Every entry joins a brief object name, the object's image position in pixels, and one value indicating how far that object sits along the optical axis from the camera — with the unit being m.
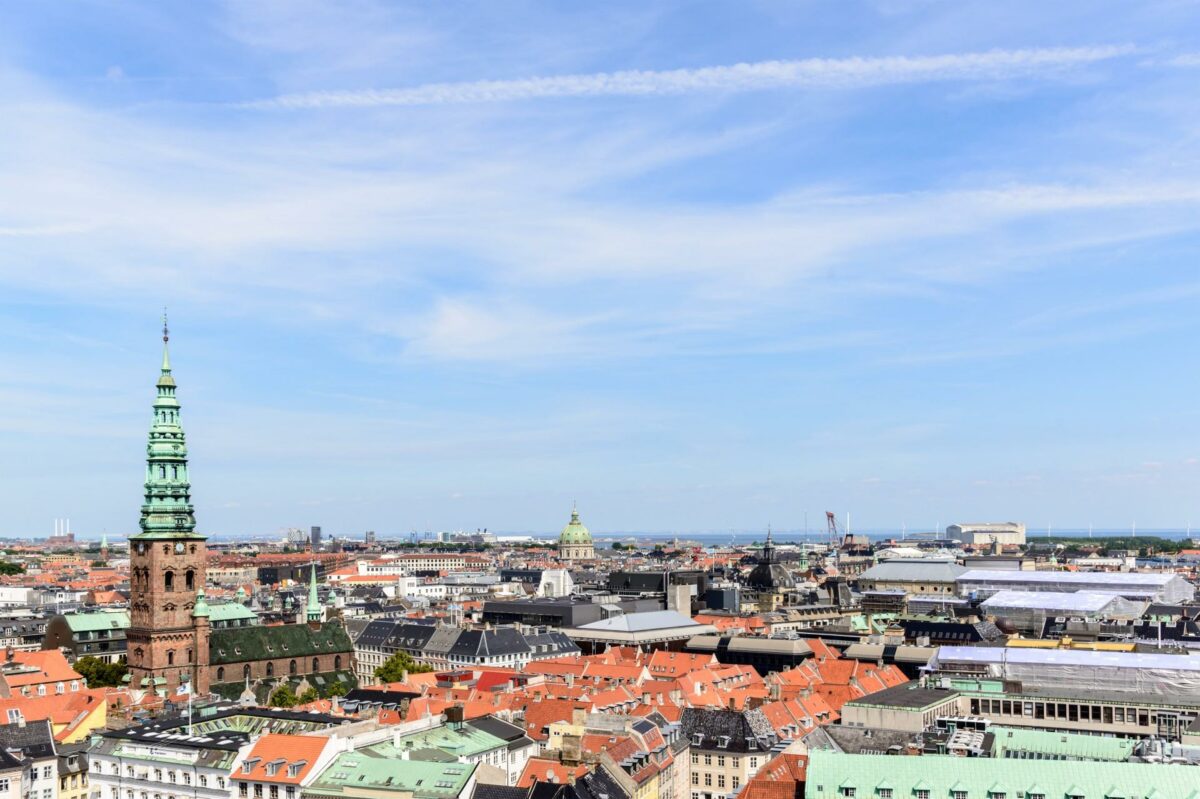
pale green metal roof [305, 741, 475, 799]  80.88
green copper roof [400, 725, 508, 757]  90.75
